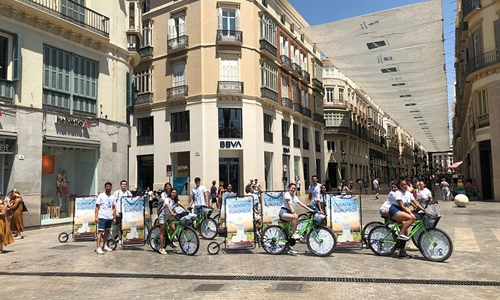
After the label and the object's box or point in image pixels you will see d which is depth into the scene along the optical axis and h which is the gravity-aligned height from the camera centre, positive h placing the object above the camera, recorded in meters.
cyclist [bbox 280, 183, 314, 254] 9.77 -0.85
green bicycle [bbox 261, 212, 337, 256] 9.55 -1.43
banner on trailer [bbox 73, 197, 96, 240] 12.73 -1.14
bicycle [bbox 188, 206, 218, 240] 12.66 -1.38
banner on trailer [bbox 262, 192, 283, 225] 12.28 -0.86
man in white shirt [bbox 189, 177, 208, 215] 12.71 -0.52
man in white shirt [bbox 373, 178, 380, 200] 35.19 -0.65
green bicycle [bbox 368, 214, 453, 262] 8.78 -1.45
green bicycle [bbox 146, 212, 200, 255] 10.02 -1.38
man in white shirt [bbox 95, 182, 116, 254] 10.69 -0.80
